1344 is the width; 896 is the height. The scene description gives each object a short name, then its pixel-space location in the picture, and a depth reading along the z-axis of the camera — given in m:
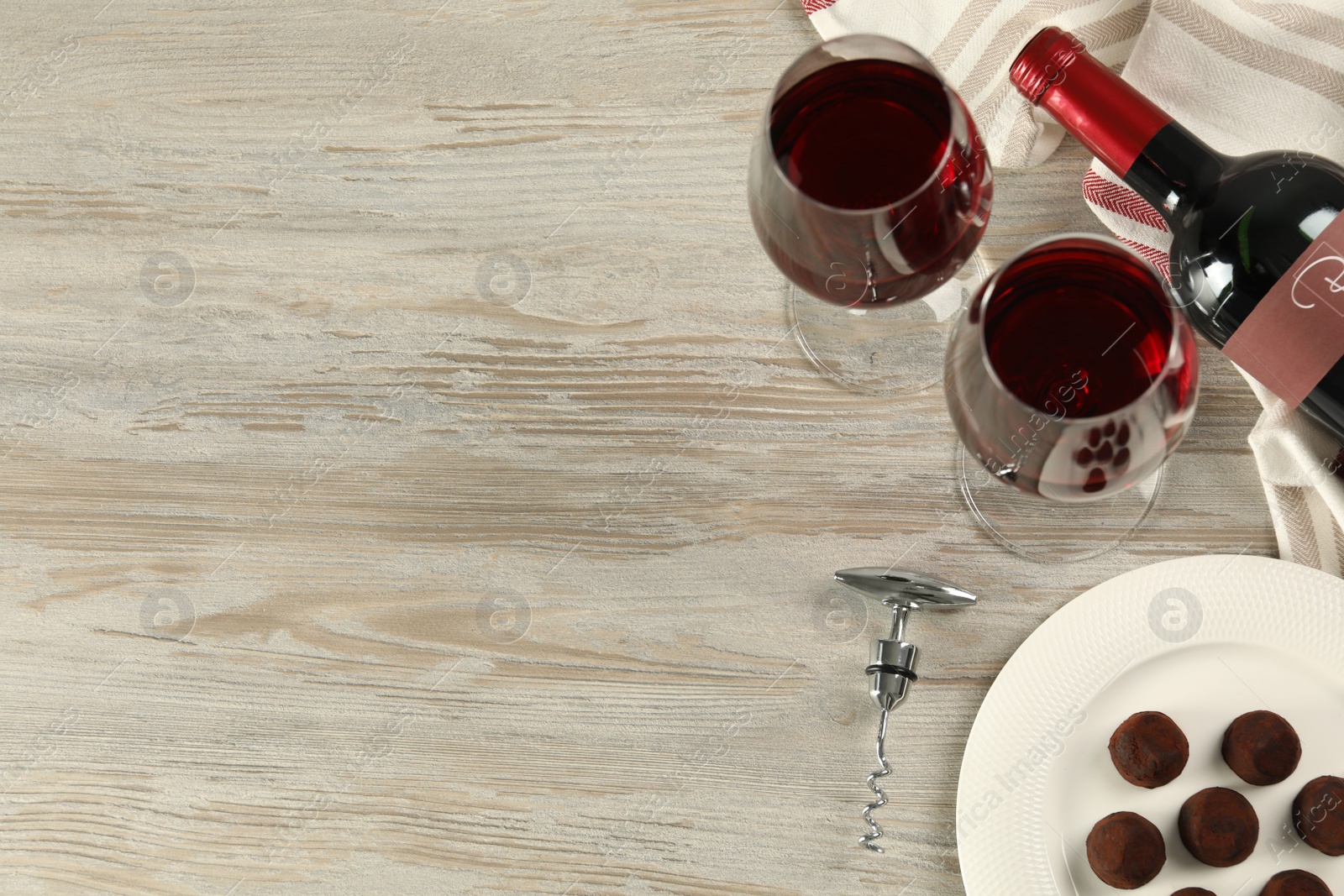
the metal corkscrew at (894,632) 0.73
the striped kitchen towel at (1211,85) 0.71
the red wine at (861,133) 0.60
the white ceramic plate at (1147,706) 0.72
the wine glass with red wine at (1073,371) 0.53
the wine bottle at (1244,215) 0.60
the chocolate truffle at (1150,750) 0.70
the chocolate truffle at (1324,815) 0.69
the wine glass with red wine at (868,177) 0.56
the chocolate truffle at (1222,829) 0.69
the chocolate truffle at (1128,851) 0.70
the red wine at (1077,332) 0.58
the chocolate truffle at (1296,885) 0.69
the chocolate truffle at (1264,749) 0.70
